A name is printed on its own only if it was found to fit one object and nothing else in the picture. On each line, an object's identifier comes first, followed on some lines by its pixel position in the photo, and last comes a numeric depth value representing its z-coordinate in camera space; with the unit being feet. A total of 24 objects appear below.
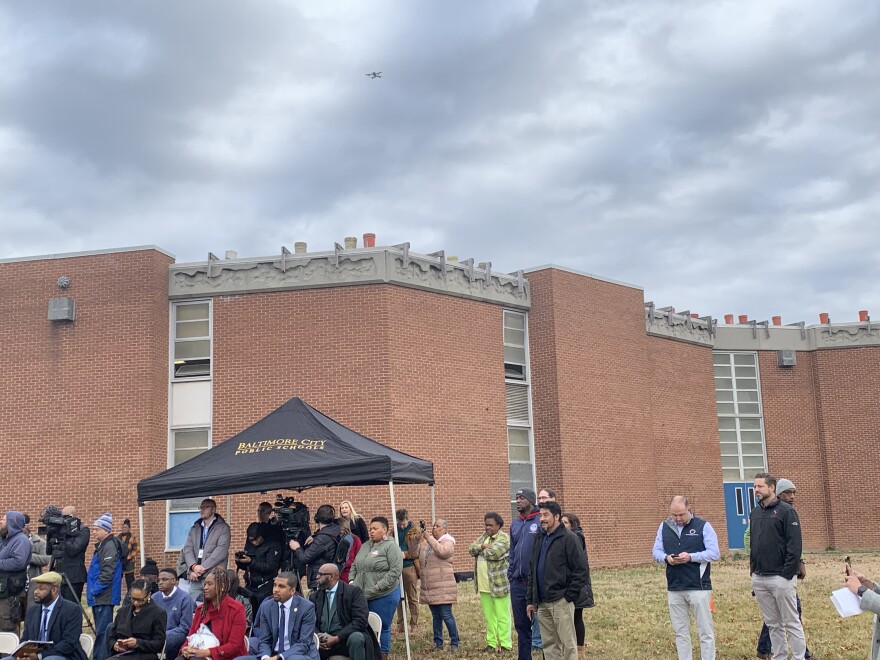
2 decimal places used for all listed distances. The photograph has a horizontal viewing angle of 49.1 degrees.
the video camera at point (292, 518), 37.86
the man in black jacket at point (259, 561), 37.37
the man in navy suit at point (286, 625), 30.17
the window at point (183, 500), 68.64
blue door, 97.96
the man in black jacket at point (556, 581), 30.09
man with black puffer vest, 31.48
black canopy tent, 36.42
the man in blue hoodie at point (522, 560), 34.30
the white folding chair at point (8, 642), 32.14
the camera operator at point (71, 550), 43.14
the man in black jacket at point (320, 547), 36.97
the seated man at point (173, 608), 31.37
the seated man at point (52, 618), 31.17
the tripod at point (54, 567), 43.05
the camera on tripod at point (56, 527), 42.63
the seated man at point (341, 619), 30.68
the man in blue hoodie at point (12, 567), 38.40
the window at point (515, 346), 79.05
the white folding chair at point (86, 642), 32.07
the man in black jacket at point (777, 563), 31.09
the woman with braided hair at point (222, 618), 29.84
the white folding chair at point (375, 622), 32.99
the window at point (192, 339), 71.82
